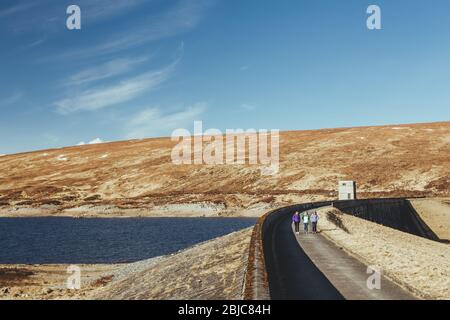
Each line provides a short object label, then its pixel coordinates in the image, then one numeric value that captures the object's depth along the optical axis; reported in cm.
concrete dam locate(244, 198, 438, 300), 1831
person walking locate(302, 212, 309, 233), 4072
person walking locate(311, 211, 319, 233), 4053
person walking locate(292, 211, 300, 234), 4034
